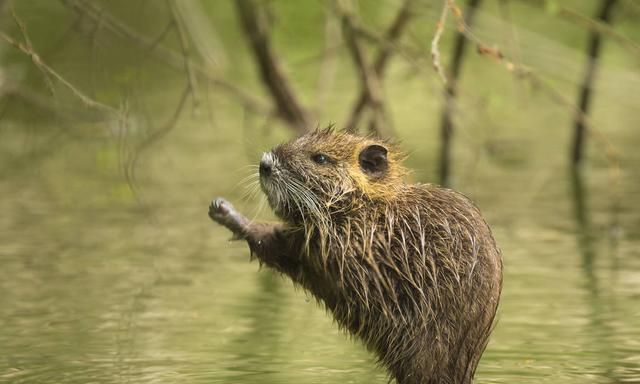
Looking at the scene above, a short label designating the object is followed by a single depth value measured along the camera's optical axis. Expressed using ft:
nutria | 31.42
